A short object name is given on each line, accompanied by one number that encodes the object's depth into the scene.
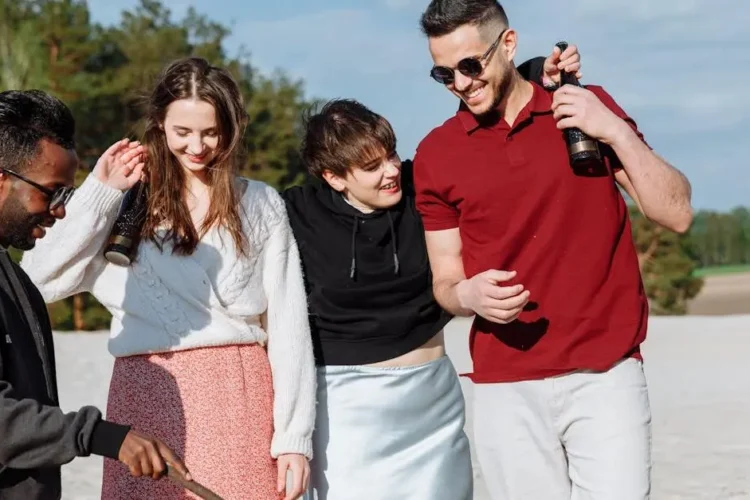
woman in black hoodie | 4.36
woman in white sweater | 3.94
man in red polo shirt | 3.65
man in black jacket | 2.95
